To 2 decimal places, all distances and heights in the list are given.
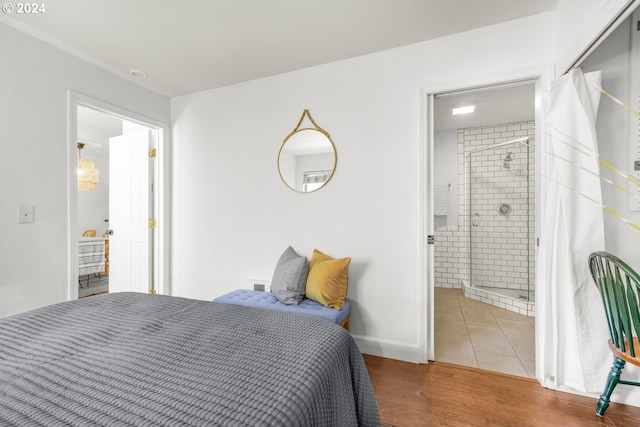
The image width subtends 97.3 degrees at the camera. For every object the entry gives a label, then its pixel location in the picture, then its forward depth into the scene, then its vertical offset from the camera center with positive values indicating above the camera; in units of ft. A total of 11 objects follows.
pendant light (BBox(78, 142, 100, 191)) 13.85 +1.95
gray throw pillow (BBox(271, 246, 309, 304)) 7.30 -1.78
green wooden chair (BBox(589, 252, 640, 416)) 4.22 -1.53
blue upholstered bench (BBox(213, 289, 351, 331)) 6.70 -2.35
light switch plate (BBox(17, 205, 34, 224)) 6.83 +0.00
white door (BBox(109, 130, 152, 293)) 10.52 +0.06
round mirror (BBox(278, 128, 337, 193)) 8.34 +1.64
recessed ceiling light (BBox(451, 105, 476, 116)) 11.33 +4.27
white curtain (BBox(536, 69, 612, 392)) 5.38 -0.44
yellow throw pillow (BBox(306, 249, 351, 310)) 7.04 -1.77
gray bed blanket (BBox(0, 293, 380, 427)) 2.19 -1.53
